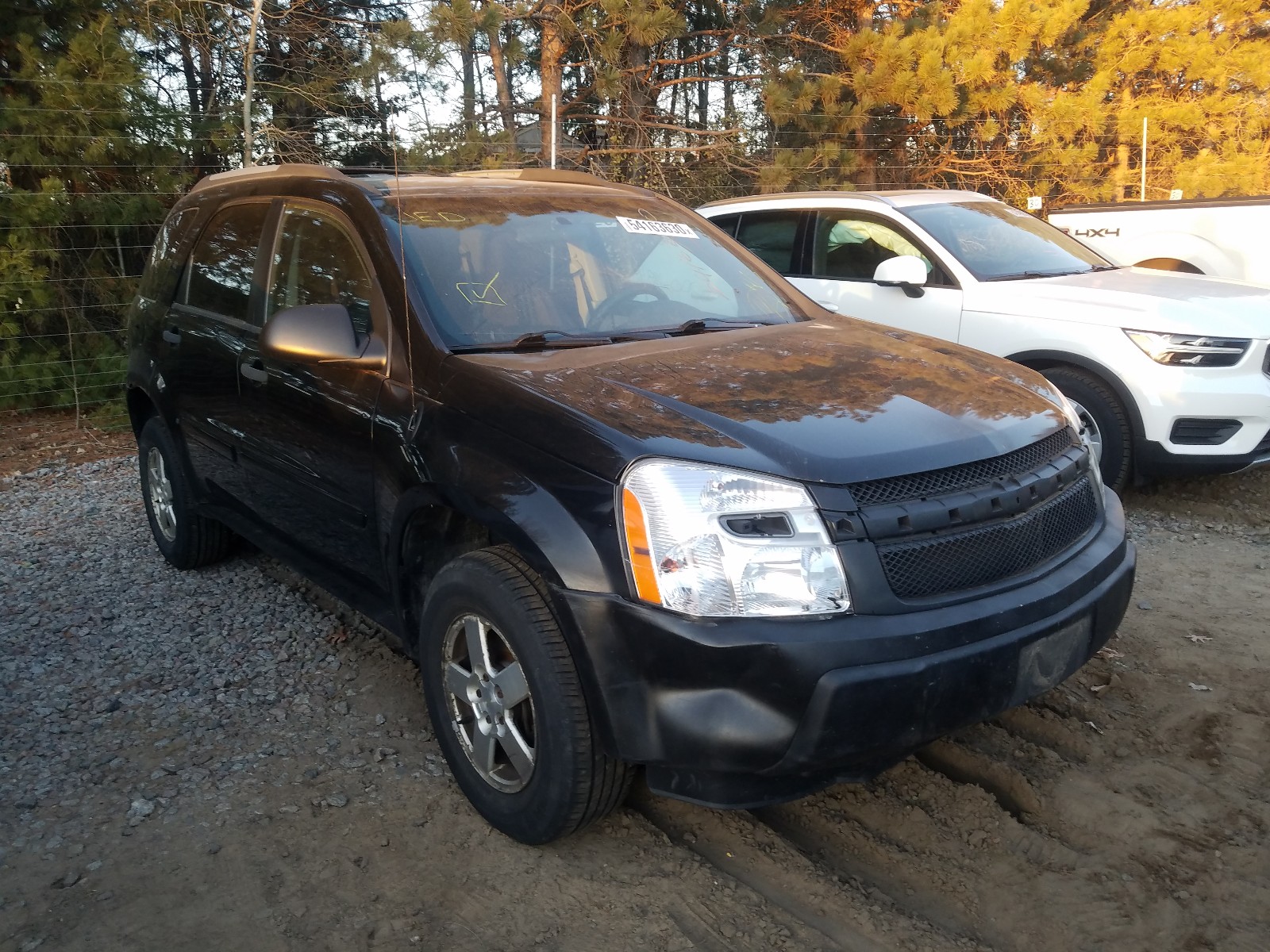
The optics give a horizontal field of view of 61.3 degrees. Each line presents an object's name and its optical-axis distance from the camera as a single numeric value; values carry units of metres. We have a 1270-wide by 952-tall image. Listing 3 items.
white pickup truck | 8.79
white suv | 5.62
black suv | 2.49
